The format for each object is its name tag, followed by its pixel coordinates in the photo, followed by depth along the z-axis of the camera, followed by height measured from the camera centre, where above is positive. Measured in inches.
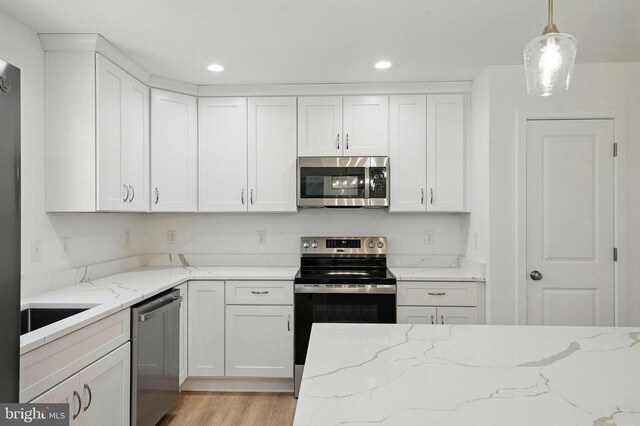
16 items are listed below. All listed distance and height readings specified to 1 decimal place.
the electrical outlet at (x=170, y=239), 138.7 -8.8
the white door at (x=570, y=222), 106.5 -2.3
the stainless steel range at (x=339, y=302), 111.8 -24.9
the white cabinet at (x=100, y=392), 64.0 -31.7
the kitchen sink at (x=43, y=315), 76.9 -19.7
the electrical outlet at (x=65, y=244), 96.7 -7.4
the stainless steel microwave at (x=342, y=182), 122.5 +9.8
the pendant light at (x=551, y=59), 44.6 +17.7
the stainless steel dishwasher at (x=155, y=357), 83.9 -33.3
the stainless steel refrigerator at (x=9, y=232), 44.8 -2.0
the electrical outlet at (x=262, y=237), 138.5 -8.3
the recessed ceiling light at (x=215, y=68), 109.9 +41.1
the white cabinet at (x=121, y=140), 93.7 +19.3
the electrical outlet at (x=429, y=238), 135.5 -8.3
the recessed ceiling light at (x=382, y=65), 107.3 +40.9
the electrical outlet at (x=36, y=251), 86.9 -8.1
